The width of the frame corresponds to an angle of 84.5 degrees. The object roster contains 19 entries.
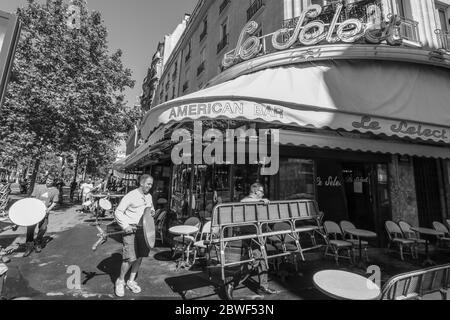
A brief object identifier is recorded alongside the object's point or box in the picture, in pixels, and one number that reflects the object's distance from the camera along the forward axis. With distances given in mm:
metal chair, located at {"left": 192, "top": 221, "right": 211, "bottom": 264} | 4891
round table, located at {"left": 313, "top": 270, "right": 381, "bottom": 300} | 2168
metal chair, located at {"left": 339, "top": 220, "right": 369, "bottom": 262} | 6047
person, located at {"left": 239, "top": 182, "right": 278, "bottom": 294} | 4086
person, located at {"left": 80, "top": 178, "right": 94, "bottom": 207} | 15693
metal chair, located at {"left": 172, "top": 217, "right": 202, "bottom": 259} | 5656
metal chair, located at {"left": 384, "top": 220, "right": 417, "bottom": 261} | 6308
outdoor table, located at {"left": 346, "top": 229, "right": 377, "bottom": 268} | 5475
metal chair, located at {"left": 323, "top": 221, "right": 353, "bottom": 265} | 5379
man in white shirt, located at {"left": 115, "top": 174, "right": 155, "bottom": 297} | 4102
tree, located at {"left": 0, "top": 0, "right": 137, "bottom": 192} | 12852
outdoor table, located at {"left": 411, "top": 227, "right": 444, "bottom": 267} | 5980
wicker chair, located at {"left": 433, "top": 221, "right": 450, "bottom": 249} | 6439
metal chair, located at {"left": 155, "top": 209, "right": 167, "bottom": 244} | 7484
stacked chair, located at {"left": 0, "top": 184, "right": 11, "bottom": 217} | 11394
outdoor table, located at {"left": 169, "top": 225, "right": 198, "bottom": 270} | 5088
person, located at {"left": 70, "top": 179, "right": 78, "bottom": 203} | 20816
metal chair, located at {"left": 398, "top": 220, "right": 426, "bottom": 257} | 6590
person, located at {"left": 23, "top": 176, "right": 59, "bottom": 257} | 6449
